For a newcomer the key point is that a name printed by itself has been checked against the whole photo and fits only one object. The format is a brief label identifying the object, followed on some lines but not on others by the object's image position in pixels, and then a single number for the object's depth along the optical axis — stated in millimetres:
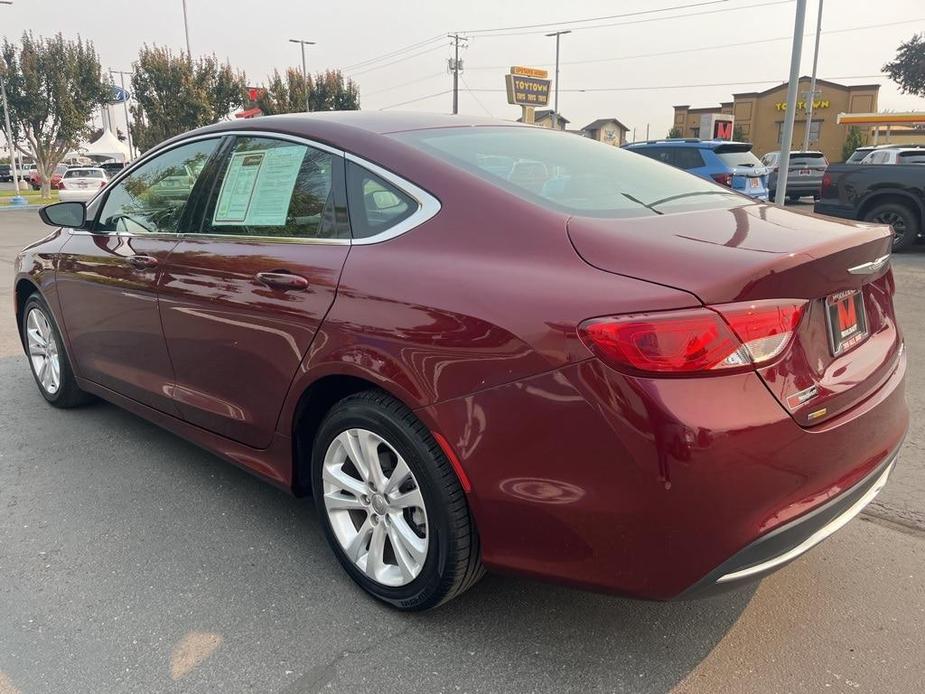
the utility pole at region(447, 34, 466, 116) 45606
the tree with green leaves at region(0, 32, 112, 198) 31984
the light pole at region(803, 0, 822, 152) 31666
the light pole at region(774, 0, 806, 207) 11453
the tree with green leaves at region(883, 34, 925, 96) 41625
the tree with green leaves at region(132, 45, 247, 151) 33875
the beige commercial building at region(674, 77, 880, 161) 49719
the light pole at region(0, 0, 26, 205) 27594
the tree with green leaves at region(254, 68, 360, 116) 41781
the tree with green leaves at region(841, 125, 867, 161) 42650
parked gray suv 21266
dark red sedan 1781
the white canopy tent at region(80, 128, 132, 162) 50322
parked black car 10195
